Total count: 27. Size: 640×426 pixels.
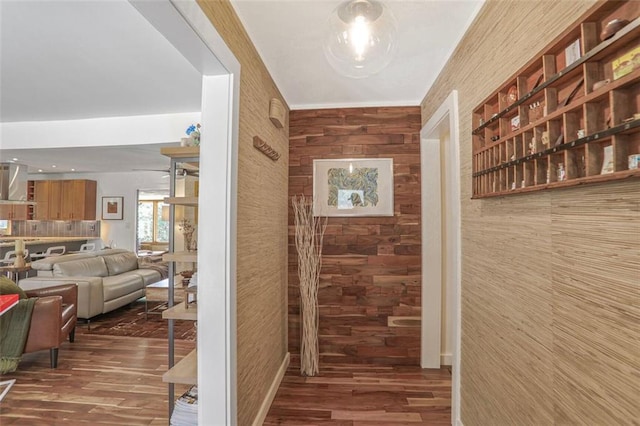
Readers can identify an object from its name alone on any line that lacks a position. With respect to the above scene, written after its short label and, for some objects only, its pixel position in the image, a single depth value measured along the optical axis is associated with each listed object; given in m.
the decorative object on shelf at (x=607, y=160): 0.83
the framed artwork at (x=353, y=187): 3.05
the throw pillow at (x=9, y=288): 3.02
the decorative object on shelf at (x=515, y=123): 1.27
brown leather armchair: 2.99
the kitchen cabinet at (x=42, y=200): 7.54
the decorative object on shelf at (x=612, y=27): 0.80
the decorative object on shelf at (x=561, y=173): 1.01
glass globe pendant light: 1.48
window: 8.94
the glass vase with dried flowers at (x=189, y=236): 2.19
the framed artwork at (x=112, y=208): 7.92
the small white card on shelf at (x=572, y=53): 0.96
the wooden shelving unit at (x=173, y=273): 1.83
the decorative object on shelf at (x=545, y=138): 1.07
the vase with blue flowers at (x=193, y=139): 2.19
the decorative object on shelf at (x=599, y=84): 0.85
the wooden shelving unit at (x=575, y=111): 0.79
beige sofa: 4.07
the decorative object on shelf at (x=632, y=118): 0.76
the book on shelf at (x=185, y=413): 1.89
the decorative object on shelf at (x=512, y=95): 1.31
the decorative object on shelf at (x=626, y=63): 0.75
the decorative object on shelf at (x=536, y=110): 1.15
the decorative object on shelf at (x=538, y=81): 1.15
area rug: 3.90
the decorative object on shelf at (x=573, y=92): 0.96
